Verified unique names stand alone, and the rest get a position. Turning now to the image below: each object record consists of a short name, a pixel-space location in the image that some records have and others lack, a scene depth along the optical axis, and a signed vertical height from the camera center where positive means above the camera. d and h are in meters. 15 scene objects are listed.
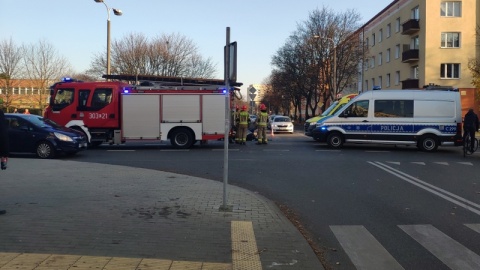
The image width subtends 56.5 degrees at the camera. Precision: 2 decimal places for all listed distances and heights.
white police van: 18.23 +0.41
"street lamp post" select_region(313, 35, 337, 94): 42.39 +4.78
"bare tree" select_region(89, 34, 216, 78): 42.25 +6.67
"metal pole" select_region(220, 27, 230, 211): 7.38 +0.25
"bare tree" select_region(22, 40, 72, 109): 46.50 +5.60
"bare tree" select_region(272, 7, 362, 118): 49.38 +8.60
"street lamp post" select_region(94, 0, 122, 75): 23.94 +5.35
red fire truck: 18.77 +0.63
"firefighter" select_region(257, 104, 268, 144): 20.95 +0.12
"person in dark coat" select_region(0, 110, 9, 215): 6.56 -0.19
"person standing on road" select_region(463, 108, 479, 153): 16.51 +0.09
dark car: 15.09 -0.40
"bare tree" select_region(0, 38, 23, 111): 44.99 +5.82
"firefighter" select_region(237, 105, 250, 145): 20.59 +0.09
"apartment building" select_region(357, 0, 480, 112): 43.22 +8.57
